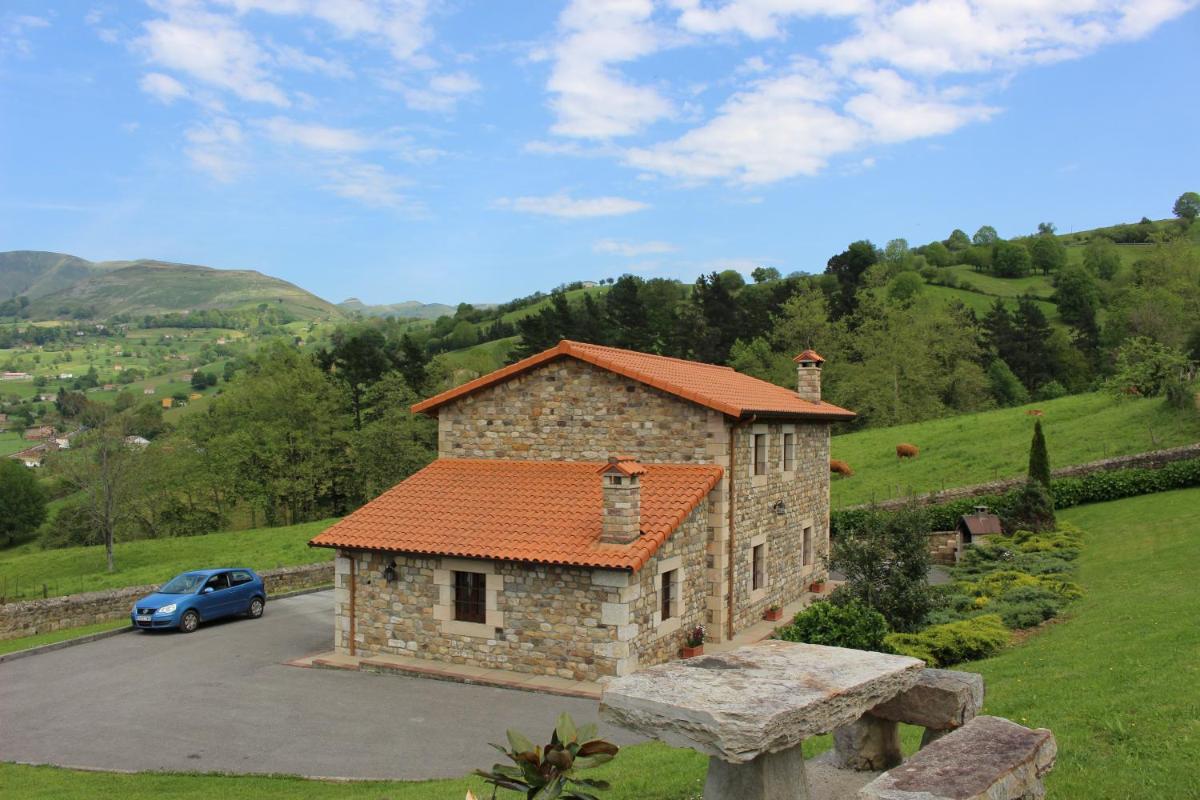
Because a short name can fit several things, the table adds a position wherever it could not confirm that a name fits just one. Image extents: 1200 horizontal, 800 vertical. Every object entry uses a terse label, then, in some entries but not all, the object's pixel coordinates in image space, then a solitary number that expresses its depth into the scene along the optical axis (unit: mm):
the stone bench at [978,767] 5186
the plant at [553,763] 4375
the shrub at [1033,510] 27016
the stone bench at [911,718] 7383
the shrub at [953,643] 14277
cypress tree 28391
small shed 26981
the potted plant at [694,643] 16406
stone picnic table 5484
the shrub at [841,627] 12914
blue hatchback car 19688
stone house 14945
